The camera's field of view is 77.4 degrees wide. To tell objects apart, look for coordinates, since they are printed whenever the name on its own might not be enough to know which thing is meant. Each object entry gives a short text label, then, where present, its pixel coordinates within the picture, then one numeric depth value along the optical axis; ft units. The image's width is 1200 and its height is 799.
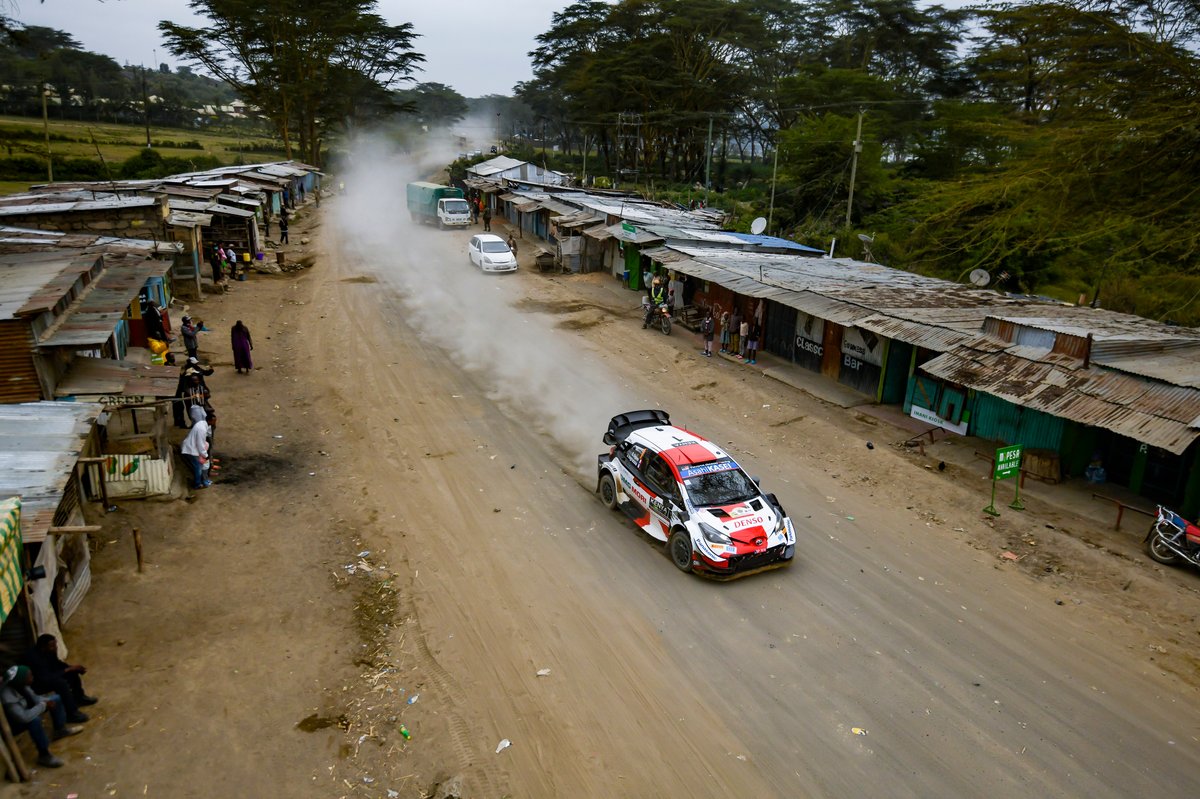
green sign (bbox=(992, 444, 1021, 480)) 40.88
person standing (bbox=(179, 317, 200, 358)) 60.34
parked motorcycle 35.73
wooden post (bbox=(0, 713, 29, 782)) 21.61
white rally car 33.65
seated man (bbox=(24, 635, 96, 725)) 23.61
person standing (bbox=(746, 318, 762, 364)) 70.28
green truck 145.18
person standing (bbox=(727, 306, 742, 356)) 72.64
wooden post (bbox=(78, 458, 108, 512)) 37.76
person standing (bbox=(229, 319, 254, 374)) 60.59
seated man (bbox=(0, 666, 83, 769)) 22.26
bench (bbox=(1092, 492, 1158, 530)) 39.81
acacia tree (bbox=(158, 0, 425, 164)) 174.60
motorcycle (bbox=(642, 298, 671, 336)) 80.02
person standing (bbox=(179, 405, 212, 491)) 41.14
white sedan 106.42
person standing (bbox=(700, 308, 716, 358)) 72.69
